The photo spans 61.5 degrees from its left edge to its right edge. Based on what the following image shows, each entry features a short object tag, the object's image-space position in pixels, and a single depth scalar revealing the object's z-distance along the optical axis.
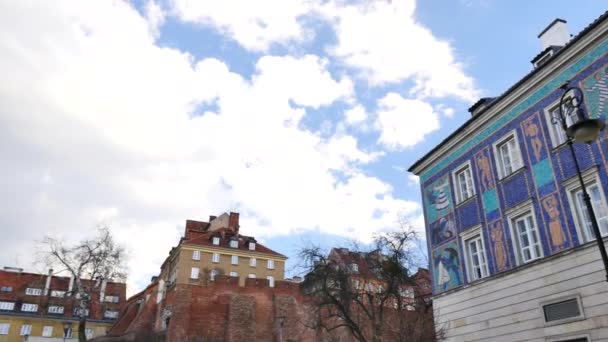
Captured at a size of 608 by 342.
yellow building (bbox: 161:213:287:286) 54.75
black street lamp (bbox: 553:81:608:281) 8.90
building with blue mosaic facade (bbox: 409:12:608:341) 15.31
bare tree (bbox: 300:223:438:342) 24.45
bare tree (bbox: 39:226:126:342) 38.88
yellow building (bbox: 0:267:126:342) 60.03
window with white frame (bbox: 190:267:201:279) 54.53
